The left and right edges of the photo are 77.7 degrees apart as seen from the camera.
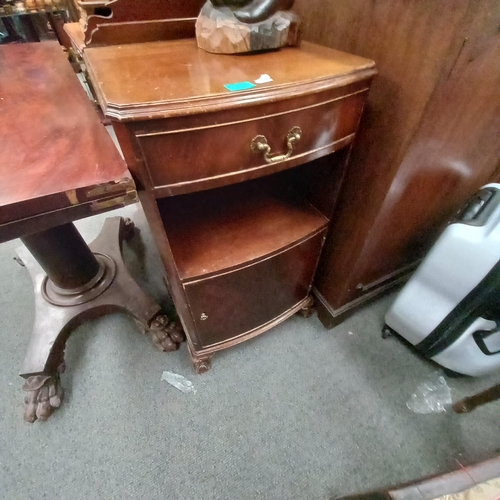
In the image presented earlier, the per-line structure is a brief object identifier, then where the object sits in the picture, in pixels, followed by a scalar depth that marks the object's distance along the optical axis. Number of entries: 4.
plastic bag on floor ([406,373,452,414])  0.94
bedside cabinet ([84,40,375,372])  0.45
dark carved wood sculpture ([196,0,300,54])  0.56
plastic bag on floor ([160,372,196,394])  0.97
